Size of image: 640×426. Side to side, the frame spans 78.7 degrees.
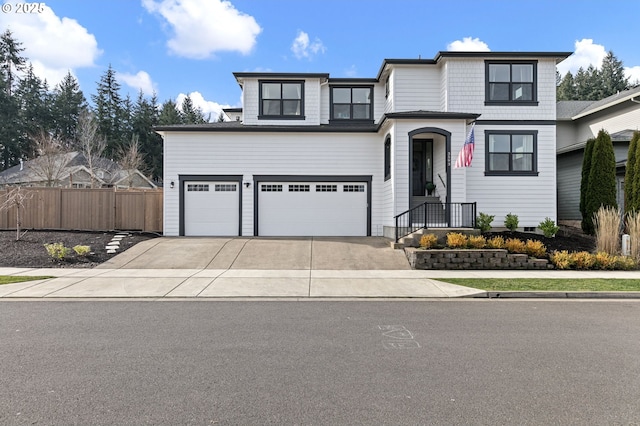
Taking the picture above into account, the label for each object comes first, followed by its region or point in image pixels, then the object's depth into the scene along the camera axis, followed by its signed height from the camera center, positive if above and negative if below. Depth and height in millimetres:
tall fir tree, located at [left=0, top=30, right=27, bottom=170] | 42438 +12236
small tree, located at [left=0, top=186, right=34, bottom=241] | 14796 +593
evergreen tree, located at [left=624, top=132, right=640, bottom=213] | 15203 +1639
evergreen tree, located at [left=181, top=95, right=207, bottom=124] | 59094 +16603
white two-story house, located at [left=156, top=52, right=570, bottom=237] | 16859 +2727
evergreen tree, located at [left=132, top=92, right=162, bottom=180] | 50688 +9795
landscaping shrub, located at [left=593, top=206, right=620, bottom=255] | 13047 -579
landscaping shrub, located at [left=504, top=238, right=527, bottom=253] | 12641 -1017
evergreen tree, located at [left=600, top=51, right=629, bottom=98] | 53094 +20445
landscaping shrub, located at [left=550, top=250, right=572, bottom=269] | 11961 -1373
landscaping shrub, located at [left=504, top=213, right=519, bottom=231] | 15961 -262
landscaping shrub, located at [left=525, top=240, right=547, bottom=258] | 12578 -1111
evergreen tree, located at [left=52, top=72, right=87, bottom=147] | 49606 +13997
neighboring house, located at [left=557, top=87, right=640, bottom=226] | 19344 +4665
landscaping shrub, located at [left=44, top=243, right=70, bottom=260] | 12352 -1156
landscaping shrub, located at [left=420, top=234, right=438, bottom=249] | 12695 -841
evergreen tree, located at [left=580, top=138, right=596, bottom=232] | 17359 +1745
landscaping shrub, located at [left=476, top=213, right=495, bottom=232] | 15273 -256
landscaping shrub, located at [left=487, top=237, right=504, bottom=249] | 12695 -897
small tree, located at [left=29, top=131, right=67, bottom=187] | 28978 +3952
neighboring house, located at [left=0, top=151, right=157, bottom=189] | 29844 +3605
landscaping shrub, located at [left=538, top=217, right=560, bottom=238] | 15312 -523
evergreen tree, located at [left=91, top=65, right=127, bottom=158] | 48250 +13285
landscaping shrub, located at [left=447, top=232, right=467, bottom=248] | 12586 -799
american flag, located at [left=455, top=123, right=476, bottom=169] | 13380 +2183
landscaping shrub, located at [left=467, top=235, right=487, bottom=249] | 12594 -857
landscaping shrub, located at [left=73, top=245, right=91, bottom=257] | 12760 -1151
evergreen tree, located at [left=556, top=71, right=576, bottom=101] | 54938 +18652
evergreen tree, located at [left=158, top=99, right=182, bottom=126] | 52353 +13807
